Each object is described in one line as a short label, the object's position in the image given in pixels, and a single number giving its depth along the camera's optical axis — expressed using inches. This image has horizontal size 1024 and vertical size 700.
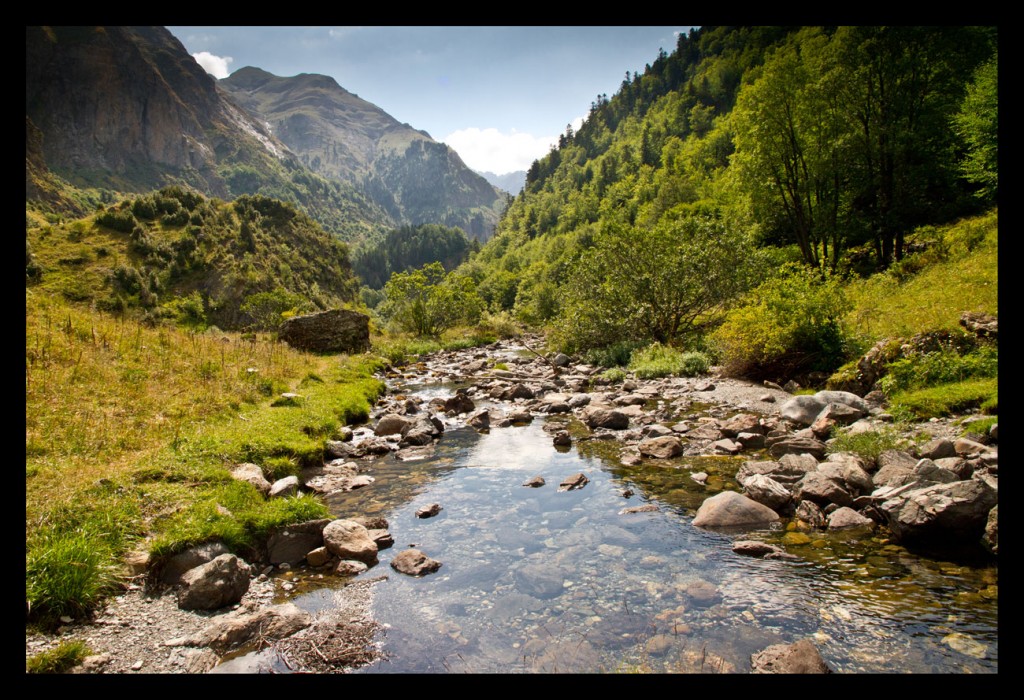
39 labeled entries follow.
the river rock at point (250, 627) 224.8
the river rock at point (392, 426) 655.8
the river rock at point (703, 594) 257.9
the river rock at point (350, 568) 303.4
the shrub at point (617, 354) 1136.8
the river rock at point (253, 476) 394.6
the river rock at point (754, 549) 305.1
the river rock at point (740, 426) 542.0
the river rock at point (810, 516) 331.3
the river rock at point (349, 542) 316.8
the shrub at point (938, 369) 479.8
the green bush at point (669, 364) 928.9
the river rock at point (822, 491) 346.3
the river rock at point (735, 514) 345.1
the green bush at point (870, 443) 394.3
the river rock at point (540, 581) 277.7
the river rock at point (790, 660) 200.2
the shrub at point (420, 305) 2188.7
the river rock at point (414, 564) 301.3
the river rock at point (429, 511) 390.3
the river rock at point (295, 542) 318.3
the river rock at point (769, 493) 358.6
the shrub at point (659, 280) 1119.6
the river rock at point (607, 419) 642.2
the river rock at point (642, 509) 381.4
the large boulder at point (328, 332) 1366.9
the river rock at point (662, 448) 507.5
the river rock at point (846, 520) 325.4
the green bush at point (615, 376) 994.1
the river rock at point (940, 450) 361.4
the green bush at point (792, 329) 717.3
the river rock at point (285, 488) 395.3
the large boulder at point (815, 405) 514.0
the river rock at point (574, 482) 442.5
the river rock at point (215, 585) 253.8
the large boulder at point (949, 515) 285.9
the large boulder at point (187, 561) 269.0
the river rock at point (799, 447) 446.6
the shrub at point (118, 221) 3043.8
